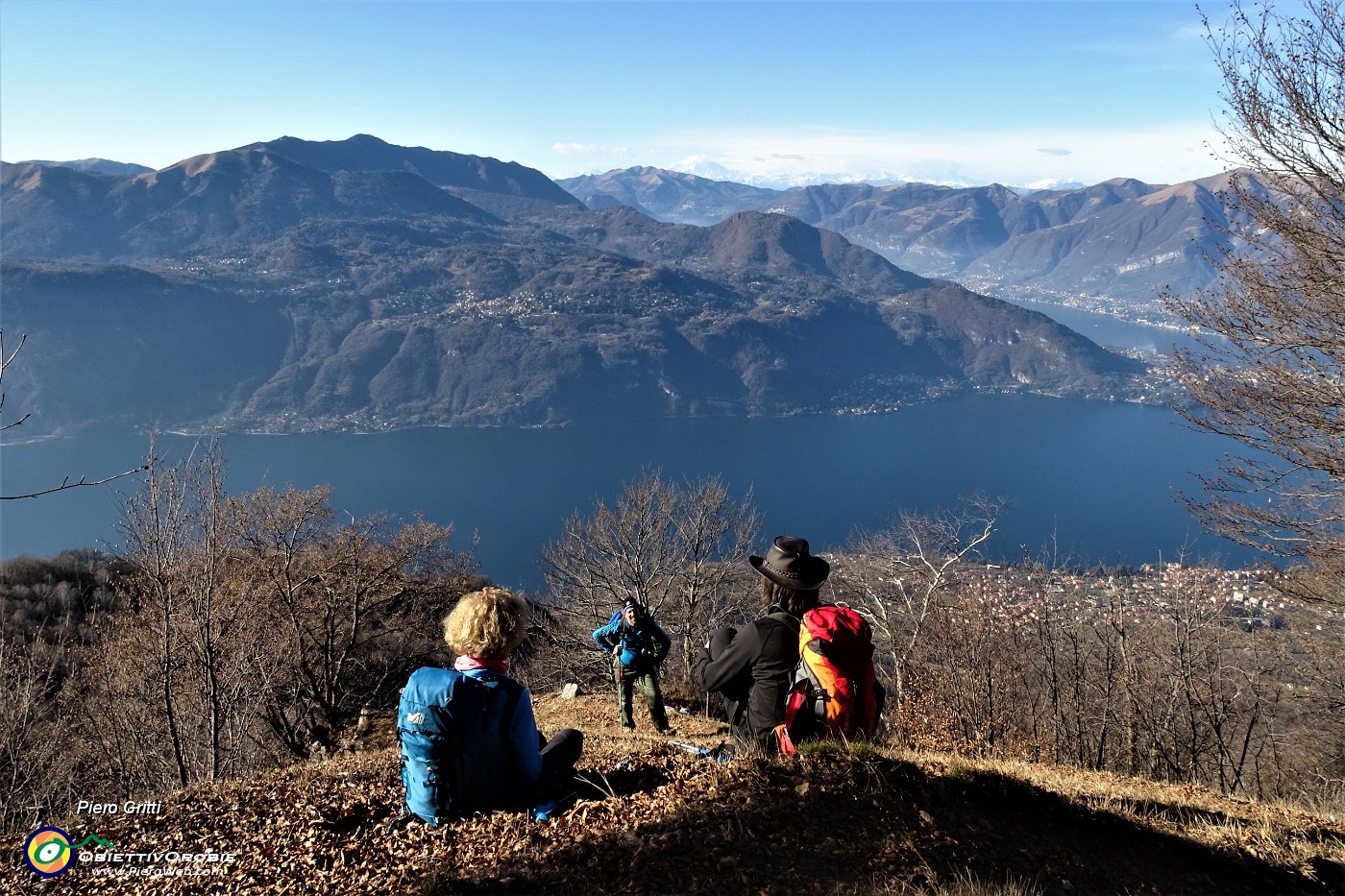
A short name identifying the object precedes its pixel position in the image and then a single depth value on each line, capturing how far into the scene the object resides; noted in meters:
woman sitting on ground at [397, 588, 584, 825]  3.46
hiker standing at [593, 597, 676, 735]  7.25
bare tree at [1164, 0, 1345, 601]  7.95
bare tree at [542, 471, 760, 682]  20.14
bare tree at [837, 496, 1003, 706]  13.19
